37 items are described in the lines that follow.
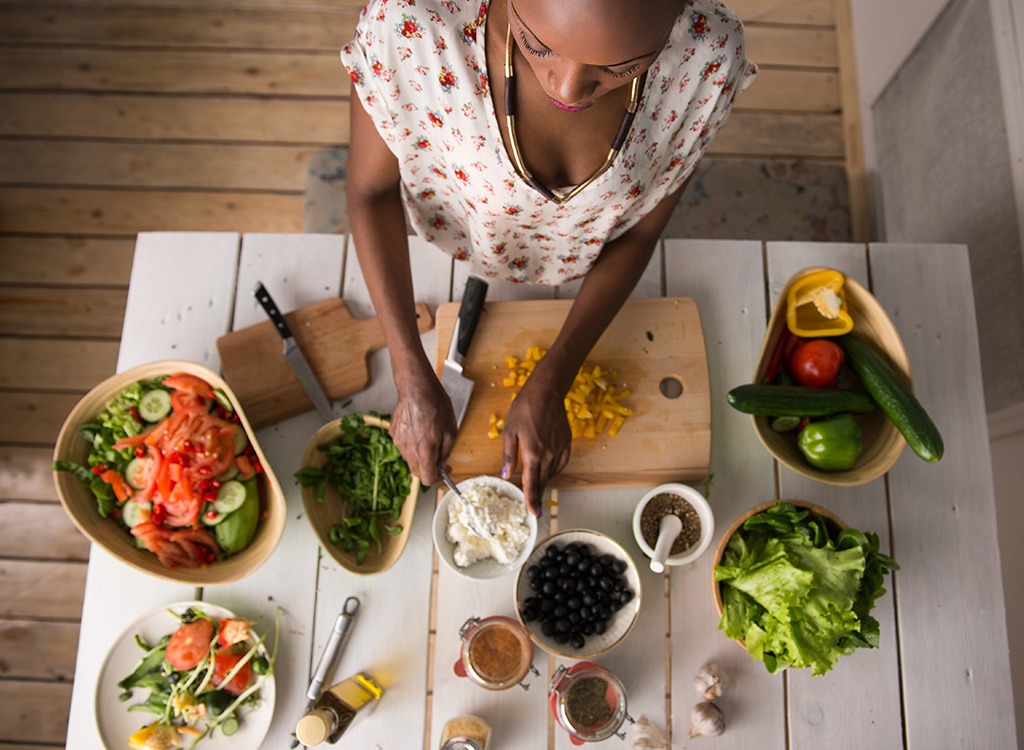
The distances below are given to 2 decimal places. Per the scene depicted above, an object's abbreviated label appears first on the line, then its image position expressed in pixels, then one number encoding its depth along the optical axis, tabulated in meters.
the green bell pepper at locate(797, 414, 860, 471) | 1.27
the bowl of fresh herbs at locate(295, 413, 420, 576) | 1.32
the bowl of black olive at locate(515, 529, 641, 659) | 1.25
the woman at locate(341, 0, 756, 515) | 0.83
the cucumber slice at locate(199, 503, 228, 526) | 1.27
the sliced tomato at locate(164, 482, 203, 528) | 1.24
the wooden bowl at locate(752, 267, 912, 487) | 1.30
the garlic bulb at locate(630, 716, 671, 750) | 1.30
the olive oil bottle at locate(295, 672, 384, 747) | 1.15
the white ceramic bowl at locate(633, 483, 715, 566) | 1.29
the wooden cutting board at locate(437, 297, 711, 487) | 1.37
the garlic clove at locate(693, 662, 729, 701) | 1.31
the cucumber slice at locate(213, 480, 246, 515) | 1.28
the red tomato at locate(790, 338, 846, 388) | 1.34
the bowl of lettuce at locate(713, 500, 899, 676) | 1.17
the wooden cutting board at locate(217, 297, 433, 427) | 1.43
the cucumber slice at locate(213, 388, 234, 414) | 1.31
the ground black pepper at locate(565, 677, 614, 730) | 1.25
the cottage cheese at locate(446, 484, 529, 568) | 1.25
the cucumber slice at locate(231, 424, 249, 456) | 1.31
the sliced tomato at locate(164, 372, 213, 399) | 1.30
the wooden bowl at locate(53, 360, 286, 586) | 1.24
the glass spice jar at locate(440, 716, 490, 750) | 1.24
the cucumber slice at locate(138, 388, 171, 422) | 1.31
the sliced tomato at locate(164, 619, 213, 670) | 1.25
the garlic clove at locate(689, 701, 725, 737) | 1.29
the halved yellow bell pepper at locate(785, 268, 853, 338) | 1.35
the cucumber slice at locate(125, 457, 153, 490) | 1.27
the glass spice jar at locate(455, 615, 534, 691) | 1.26
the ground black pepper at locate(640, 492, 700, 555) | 1.33
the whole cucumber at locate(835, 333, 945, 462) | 1.25
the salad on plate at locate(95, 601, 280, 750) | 1.26
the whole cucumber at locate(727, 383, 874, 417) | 1.28
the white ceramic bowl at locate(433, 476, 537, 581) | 1.27
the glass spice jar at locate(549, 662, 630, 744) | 1.24
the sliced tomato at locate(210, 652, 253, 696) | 1.27
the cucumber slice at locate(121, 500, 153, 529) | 1.27
